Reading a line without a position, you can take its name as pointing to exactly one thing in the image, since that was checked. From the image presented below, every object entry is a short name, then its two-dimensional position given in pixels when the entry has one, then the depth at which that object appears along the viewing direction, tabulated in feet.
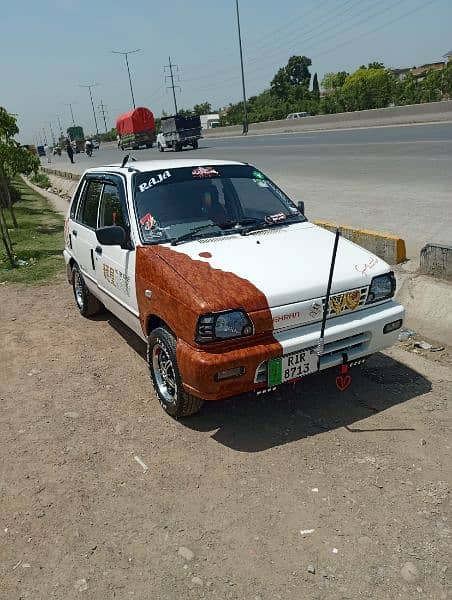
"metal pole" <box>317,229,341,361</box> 11.32
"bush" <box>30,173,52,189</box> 91.03
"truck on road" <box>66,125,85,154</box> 347.97
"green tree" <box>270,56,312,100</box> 266.57
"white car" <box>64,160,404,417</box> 10.87
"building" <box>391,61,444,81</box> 386.67
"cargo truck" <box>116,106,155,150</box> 157.89
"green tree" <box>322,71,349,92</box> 320.19
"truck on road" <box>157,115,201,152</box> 122.31
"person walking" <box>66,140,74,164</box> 140.24
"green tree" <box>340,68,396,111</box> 135.33
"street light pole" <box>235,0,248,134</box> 154.98
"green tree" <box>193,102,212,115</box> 366.78
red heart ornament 12.57
